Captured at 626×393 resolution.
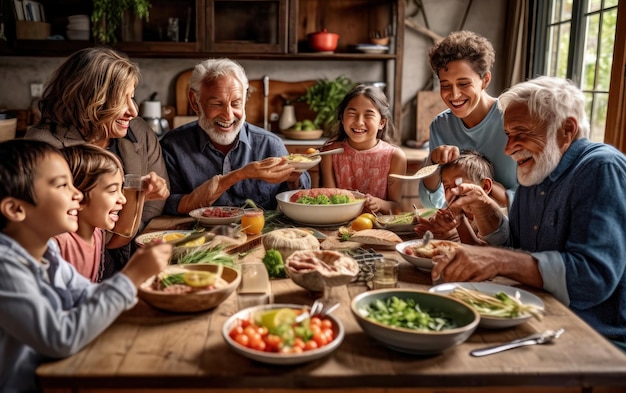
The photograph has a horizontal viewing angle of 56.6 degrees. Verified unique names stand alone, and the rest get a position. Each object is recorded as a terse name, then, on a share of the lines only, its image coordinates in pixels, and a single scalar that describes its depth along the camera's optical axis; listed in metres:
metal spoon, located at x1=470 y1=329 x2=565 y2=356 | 1.33
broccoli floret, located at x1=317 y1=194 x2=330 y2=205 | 2.48
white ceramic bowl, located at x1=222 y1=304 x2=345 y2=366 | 1.23
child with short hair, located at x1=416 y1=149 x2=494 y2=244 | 2.21
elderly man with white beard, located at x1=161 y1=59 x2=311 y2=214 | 2.93
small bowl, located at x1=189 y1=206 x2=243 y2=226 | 2.41
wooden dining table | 1.23
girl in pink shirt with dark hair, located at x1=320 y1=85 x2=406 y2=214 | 3.12
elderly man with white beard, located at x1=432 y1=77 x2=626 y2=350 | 1.70
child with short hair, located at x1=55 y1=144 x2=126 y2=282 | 1.95
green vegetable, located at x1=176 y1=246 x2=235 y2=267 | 1.87
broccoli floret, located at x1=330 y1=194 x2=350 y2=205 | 2.48
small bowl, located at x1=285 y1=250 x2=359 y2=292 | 1.60
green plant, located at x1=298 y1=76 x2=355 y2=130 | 5.06
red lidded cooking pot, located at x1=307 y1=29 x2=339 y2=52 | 4.86
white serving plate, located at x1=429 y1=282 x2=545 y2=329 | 1.53
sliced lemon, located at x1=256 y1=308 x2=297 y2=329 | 1.36
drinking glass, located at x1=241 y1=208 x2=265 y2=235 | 2.25
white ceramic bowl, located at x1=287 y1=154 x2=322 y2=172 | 2.60
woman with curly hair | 2.87
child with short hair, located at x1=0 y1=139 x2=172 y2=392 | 1.25
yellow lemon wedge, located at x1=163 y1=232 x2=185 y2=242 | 2.17
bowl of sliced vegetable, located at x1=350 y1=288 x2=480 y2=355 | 1.28
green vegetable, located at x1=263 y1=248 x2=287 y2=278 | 1.83
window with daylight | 3.78
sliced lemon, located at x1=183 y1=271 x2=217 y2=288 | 1.54
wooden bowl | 1.48
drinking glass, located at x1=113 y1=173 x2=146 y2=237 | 2.31
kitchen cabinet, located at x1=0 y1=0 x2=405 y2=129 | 4.76
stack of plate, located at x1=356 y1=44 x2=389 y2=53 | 4.91
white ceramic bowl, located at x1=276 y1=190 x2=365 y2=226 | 2.43
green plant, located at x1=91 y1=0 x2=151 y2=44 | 4.55
